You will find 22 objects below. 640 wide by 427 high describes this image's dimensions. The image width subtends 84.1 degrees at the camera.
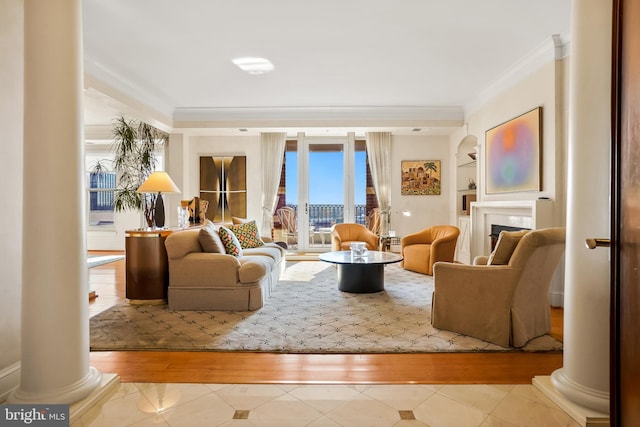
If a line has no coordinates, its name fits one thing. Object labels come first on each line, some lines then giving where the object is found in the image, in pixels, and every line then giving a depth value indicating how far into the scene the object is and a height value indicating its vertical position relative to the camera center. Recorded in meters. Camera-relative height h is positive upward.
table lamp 4.06 +0.23
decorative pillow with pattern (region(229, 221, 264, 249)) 5.18 -0.40
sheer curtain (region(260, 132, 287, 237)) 7.56 +0.78
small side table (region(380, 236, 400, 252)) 7.32 -0.77
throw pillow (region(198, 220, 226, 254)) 3.85 -0.37
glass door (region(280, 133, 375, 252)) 7.66 +0.46
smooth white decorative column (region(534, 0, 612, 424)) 1.85 +0.02
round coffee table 4.40 -0.84
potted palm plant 6.34 +0.96
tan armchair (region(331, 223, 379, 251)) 6.23 -0.51
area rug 2.83 -1.09
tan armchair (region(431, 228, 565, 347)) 2.76 -0.72
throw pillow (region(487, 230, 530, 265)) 2.86 -0.34
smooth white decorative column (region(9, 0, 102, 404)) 1.86 +0.03
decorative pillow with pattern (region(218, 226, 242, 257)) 4.09 -0.41
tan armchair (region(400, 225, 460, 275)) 5.23 -0.65
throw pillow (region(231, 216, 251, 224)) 5.66 -0.21
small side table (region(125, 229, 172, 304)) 3.94 -0.66
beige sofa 3.69 -0.75
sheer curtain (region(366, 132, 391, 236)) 7.52 +0.76
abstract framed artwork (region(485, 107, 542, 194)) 4.25 +0.67
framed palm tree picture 7.56 +0.60
